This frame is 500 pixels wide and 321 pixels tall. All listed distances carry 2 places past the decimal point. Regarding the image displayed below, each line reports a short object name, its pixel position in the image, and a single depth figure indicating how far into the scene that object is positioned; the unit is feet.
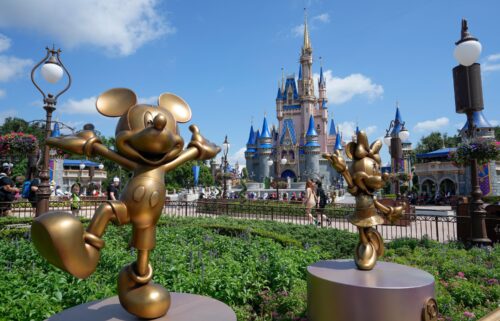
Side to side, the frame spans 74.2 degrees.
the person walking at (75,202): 40.73
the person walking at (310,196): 43.75
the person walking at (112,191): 36.50
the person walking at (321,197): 51.72
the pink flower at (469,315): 13.59
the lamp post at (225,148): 78.56
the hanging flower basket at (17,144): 30.47
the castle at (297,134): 204.23
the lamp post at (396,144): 45.83
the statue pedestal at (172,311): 6.77
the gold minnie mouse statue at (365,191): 11.46
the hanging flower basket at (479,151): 27.61
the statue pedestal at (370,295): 9.12
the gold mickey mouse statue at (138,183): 6.55
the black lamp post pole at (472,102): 25.58
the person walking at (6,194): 36.16
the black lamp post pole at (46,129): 25.64
